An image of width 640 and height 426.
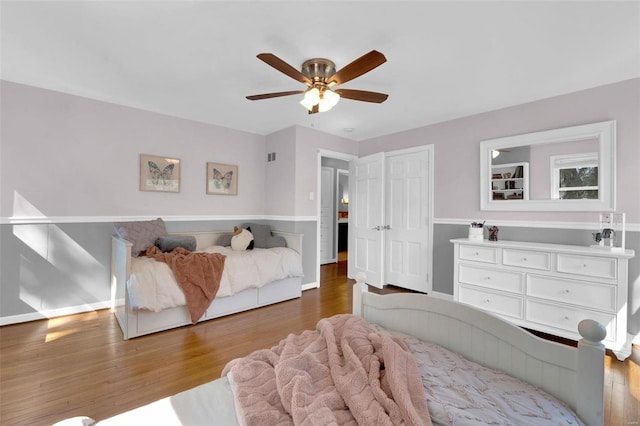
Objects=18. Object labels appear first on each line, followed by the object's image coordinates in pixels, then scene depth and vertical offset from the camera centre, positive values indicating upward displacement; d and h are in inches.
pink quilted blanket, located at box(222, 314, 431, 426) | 32.5 -22.3
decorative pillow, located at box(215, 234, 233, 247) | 161.3 -15.5
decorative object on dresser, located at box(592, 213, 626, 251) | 95.9 -5.5
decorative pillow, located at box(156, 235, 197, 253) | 127.0 -13.7
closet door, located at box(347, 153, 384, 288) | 166.9 -2.4
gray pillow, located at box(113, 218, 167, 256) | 122.6 -9.0
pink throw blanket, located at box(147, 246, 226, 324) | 107.6 -24.6
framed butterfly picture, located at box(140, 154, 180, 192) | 138.0 +19.7
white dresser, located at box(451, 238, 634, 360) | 87.7 -24.6
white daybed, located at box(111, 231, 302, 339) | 98.7 -37.2
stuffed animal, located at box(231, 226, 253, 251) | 144.6 -13.9
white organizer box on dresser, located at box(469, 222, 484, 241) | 124.0 -7.1
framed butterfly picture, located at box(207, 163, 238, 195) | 159.2 +19.7
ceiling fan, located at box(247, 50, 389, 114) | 74.1 +38.4
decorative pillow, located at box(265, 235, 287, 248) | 152.3 -15.4
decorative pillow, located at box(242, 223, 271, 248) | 155.8 -11.2
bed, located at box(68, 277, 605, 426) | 34.4 -21.5
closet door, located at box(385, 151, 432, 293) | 153.2 -3.7
